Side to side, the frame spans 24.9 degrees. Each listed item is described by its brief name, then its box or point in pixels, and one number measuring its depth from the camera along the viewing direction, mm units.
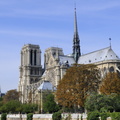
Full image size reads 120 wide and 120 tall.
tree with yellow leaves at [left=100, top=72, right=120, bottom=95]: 55062
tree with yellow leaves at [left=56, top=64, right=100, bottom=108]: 54706
